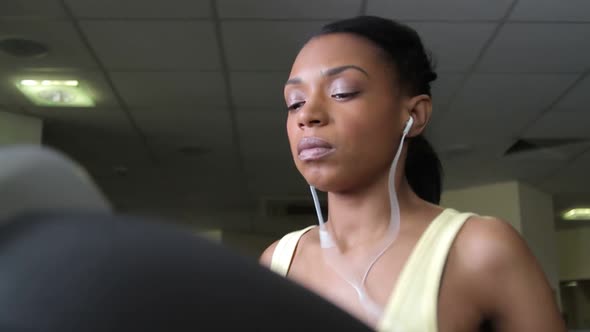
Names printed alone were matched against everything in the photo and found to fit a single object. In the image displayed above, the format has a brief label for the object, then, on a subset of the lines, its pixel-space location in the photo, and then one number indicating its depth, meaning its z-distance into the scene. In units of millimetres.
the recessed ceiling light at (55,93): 2916
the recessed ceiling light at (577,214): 5840
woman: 478
